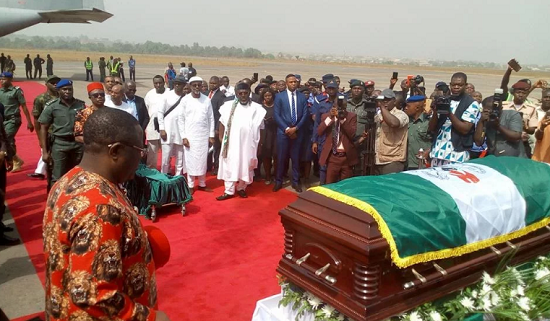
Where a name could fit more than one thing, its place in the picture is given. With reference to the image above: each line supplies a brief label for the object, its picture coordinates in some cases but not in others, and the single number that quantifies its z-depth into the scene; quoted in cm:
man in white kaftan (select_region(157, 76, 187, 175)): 649
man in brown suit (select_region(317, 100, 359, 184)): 556
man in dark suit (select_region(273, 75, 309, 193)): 657
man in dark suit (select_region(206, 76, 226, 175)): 776
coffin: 225
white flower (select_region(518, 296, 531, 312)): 257
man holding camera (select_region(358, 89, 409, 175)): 526
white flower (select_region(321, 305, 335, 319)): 248
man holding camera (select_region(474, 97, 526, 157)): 471
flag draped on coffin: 237
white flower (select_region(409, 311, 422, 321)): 237
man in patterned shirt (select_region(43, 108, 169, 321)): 147
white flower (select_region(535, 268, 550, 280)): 289
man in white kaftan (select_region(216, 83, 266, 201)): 635
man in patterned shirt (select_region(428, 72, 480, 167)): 446
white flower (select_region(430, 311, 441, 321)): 240
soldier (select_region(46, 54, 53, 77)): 2634
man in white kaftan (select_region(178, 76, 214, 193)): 637
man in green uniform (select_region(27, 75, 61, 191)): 587
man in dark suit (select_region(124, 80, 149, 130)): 631
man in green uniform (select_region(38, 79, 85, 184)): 500
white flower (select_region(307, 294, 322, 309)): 255
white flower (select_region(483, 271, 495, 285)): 272
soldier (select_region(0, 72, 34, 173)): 690
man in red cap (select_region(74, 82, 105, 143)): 456
